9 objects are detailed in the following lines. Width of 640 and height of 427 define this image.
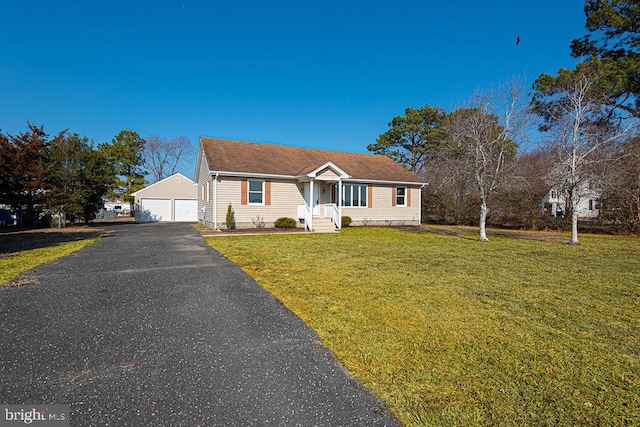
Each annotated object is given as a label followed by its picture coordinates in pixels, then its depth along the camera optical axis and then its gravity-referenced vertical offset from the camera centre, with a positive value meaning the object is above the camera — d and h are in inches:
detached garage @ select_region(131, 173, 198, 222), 1092.6 +46.6
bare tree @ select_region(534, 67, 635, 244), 466.6 +103.1
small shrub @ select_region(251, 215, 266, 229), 654.5 -16.7
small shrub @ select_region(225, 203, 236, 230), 613.6 -9.7
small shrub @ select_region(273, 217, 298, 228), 660.1 -17.1
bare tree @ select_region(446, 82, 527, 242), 496.1 +119.3
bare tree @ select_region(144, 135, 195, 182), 1656.7 +316.6
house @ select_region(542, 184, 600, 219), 703.8 +14.8
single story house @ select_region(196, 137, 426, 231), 636.1 +59.5
